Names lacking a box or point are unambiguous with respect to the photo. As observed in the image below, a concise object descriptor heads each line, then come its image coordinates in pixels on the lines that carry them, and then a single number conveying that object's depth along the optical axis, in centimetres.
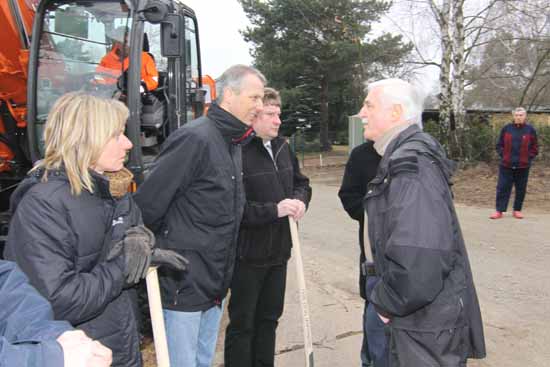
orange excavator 415
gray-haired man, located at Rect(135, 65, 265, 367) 253
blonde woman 178
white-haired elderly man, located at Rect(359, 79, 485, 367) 198
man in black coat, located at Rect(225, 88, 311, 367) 314
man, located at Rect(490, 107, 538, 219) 844
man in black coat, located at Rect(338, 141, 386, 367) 340
